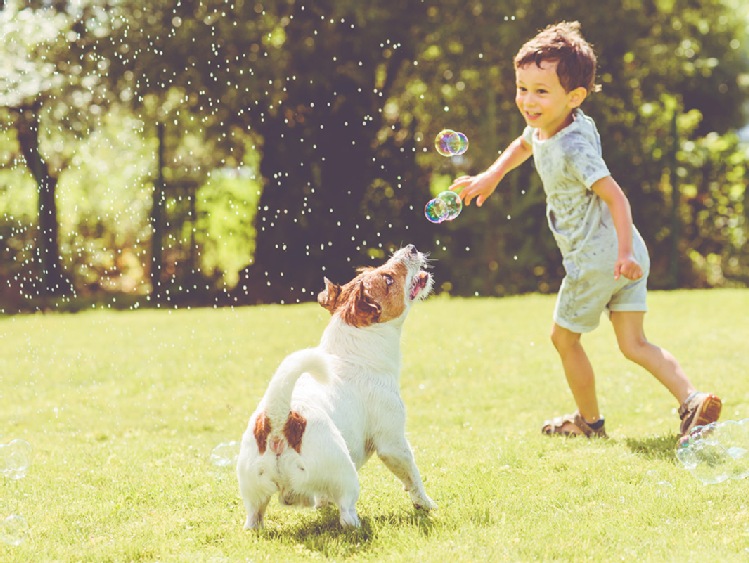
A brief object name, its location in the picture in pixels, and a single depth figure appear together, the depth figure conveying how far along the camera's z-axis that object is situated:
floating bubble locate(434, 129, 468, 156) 5.40
